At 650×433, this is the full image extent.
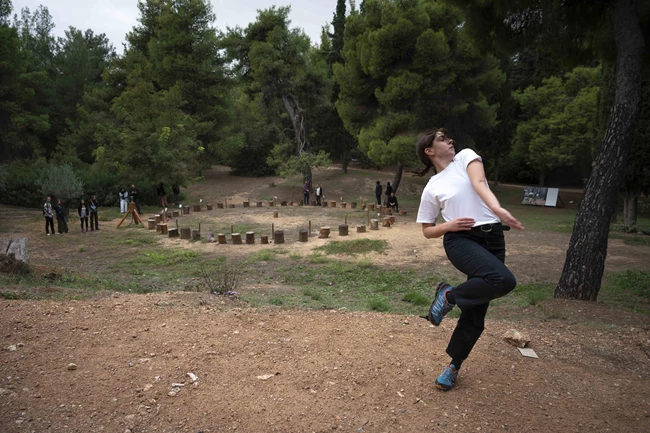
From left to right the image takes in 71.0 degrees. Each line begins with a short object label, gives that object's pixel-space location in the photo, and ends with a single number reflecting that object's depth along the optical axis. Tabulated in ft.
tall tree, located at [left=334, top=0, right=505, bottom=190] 74.38
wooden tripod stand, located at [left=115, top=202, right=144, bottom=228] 57.86
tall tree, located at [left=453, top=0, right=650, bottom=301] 24.47
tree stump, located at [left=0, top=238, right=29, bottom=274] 23.45
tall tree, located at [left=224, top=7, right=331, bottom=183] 94.37
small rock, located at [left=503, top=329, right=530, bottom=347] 14.05
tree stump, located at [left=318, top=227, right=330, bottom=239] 49.90
